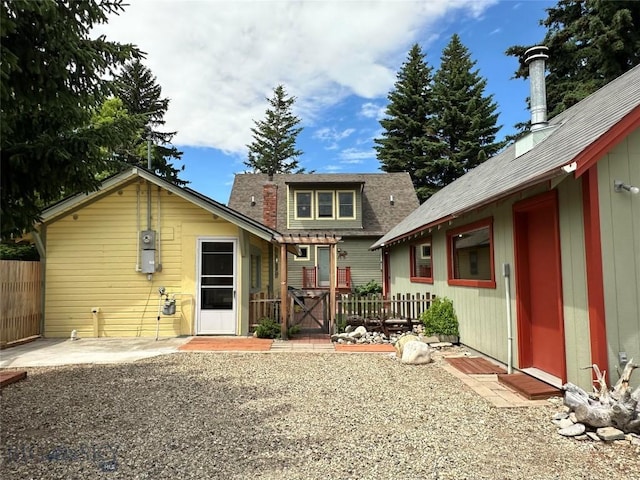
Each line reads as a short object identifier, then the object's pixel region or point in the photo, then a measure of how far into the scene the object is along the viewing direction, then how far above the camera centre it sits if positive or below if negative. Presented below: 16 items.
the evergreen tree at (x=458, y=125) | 32.12 +11.36
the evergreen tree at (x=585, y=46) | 18.86 +10.72
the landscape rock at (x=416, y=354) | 7.09 -1.51
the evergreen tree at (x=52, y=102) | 3.91 +1.77
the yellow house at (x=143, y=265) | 9.80 +0.16
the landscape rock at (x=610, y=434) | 3.69 -1.54
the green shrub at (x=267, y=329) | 9.58 -1.40
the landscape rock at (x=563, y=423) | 4.00 -1.56
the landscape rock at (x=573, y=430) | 3.84 -1.56
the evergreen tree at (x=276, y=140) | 41.53 +13.33
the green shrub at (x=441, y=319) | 8.68 -1.13
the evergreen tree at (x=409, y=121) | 34.09 +12.51
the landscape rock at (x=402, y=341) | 7.68 -1.42
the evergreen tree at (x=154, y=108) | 33.03 +13.97
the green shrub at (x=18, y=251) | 13.17 +0.73
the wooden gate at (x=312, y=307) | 10.20 -0.90
